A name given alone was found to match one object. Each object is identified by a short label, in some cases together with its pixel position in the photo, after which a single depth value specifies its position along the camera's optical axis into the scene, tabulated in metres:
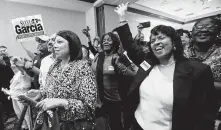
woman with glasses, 1.45
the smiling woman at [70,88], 1.13
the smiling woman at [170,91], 1.08
